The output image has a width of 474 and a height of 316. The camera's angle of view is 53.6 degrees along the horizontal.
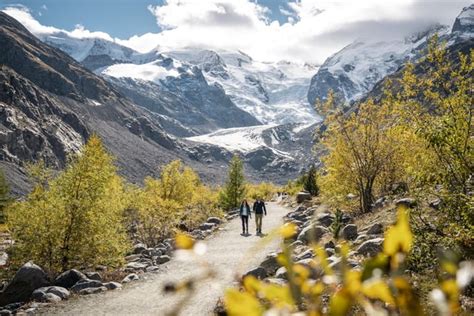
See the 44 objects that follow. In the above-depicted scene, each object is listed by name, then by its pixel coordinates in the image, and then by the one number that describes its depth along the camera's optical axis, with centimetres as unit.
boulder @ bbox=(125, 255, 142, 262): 2303
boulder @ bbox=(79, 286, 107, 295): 1633
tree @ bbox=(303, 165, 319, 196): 5938
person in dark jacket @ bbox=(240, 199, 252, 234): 2938
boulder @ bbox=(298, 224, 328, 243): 1959
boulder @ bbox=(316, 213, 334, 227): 2491
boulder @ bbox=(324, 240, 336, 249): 1808
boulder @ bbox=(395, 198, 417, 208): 1577
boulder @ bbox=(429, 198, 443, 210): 1608
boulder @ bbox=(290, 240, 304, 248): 1948
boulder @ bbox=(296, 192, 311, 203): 5117
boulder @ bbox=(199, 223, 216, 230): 3428
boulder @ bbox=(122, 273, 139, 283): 1823
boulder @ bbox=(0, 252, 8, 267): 2651
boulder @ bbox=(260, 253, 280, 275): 1692
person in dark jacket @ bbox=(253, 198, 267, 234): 2901
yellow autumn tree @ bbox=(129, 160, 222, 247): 2888
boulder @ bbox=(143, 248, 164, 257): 2331
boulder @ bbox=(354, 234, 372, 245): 1647
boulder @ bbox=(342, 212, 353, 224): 2425
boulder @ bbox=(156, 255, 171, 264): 2167
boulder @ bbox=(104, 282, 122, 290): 1705
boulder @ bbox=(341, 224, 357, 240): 1873
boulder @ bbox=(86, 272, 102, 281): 1795
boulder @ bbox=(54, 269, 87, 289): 1712
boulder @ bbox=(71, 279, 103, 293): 1648
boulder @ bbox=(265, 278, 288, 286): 1237
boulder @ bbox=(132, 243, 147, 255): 2502
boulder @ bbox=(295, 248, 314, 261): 1590
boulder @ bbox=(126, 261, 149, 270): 2049
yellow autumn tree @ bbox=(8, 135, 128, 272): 1891
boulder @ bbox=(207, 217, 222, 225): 3709
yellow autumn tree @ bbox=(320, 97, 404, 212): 2430
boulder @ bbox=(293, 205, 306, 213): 4026
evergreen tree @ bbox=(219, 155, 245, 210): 5538
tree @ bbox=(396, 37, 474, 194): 894
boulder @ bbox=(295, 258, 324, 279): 1339
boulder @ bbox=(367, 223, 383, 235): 1685
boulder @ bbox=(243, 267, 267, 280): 1567
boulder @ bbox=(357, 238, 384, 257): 1377
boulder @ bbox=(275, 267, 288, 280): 1373
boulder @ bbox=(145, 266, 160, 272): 2023
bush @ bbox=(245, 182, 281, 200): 8382
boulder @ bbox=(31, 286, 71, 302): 1541
